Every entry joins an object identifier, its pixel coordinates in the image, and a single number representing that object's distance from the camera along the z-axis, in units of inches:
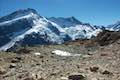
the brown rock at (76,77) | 335.1
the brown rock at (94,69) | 369.2
